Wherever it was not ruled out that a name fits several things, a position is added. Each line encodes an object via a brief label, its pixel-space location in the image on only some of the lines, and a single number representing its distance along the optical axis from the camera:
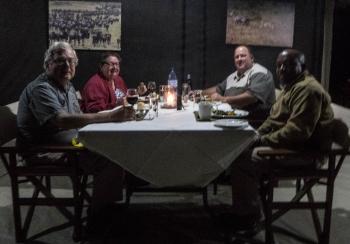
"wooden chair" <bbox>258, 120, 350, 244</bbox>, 2.64
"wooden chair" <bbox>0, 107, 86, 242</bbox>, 2.65
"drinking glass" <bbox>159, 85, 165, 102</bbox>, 3.91
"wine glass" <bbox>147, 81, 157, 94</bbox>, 3.97
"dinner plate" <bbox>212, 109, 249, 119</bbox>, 3.04
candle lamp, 3.56
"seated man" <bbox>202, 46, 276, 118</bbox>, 4.17
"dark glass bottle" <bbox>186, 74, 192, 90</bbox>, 4.74
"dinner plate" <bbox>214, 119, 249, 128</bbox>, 2.61
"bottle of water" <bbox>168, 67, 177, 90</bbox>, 3.97
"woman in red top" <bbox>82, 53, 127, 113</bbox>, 3.82
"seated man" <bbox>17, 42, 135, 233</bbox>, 2.78
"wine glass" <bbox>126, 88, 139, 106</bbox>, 3.00
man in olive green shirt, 2.69
